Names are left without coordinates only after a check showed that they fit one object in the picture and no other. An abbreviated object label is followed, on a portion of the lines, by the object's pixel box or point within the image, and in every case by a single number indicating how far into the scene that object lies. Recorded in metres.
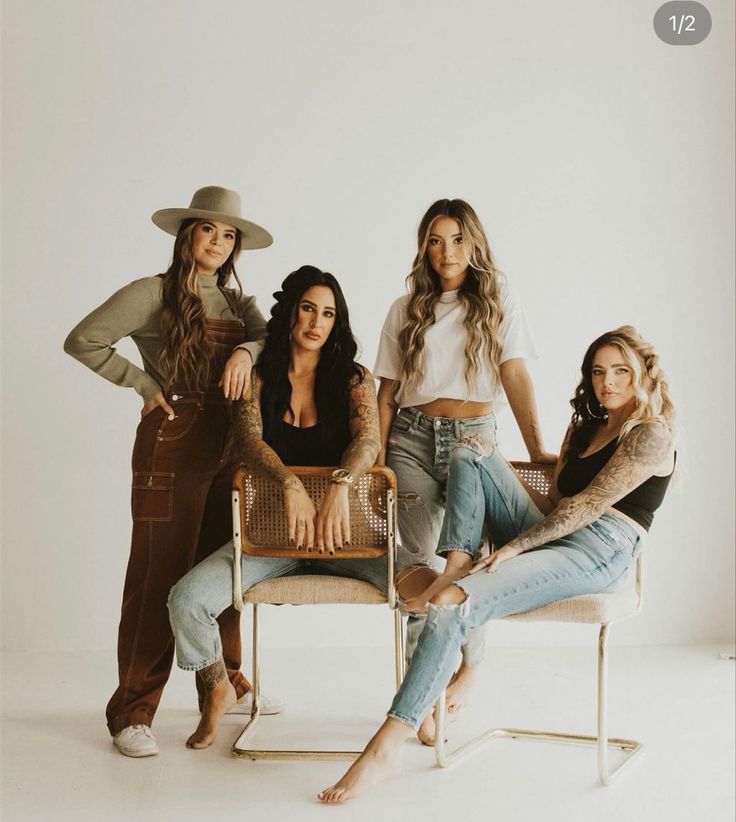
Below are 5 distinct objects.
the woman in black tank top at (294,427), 2.84
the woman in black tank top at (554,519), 2.57
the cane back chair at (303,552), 2.80
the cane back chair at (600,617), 2.71
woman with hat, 3.14
